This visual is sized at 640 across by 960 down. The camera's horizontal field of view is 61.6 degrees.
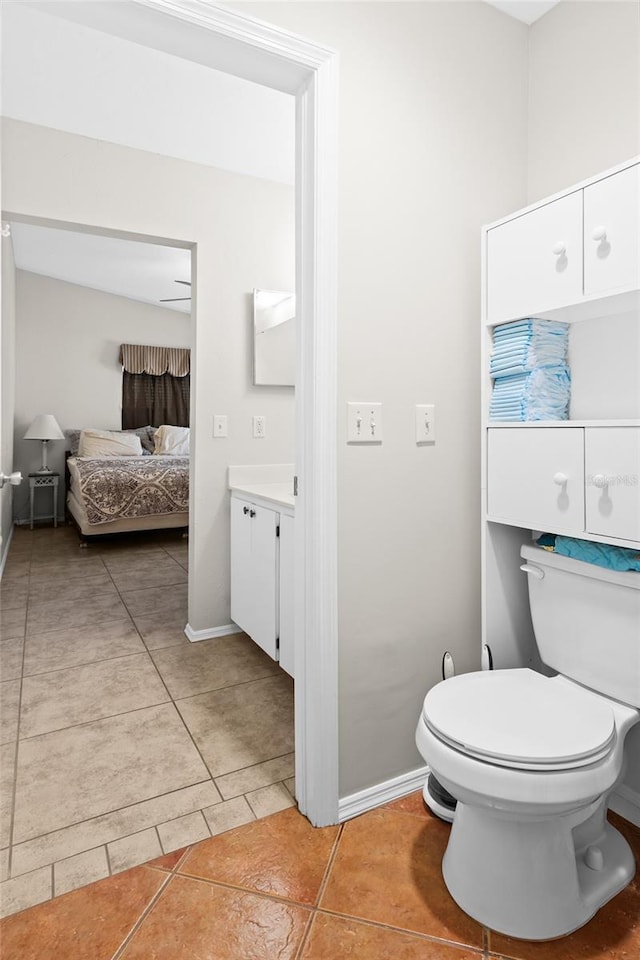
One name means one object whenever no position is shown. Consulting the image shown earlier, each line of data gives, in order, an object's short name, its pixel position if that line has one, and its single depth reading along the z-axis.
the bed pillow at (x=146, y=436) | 6.93
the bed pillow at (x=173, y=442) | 6.66
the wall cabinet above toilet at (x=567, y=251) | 1.25
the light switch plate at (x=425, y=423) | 1.63
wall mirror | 2.96
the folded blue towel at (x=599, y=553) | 1.33
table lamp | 5.94
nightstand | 6.01
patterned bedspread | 4.88
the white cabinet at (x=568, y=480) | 1.25
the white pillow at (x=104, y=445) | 6.26
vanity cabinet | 2.21
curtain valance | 6.96
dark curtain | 7.13
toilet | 1.10
